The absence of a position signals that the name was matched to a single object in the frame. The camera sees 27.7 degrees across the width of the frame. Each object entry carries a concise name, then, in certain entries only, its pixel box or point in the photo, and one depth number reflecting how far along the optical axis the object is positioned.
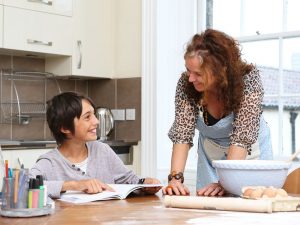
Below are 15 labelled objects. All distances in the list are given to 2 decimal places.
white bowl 1.83
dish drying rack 4.08
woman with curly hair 2.19
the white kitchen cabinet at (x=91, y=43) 4.20
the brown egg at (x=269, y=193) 1.67
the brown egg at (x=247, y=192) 1.70
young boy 2.22
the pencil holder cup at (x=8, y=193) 1.52
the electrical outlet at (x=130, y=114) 4.30
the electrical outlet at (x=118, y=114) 4.38
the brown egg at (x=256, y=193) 1.67
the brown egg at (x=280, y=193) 1.67
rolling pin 1.58
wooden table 1.42
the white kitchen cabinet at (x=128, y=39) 4.30
